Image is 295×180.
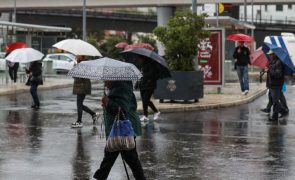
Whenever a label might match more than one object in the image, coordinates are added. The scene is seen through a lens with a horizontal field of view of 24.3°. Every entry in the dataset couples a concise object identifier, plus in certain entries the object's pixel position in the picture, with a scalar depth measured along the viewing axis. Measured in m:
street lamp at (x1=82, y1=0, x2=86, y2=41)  43.16
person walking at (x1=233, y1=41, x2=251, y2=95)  23.61
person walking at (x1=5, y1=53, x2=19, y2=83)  31.81
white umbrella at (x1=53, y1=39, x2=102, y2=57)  15.72
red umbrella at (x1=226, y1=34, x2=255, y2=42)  24.42
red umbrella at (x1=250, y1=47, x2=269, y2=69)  19.06
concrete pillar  63.69
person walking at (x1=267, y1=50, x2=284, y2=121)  16.45
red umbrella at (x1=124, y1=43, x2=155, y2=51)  18.32
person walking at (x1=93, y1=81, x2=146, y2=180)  8.87
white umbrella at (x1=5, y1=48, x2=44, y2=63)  21.01
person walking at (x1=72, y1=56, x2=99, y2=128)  15.29
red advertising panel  23.83
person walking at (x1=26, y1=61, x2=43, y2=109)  20.16
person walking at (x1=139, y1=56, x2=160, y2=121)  15.55
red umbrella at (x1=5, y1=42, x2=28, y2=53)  29.31
